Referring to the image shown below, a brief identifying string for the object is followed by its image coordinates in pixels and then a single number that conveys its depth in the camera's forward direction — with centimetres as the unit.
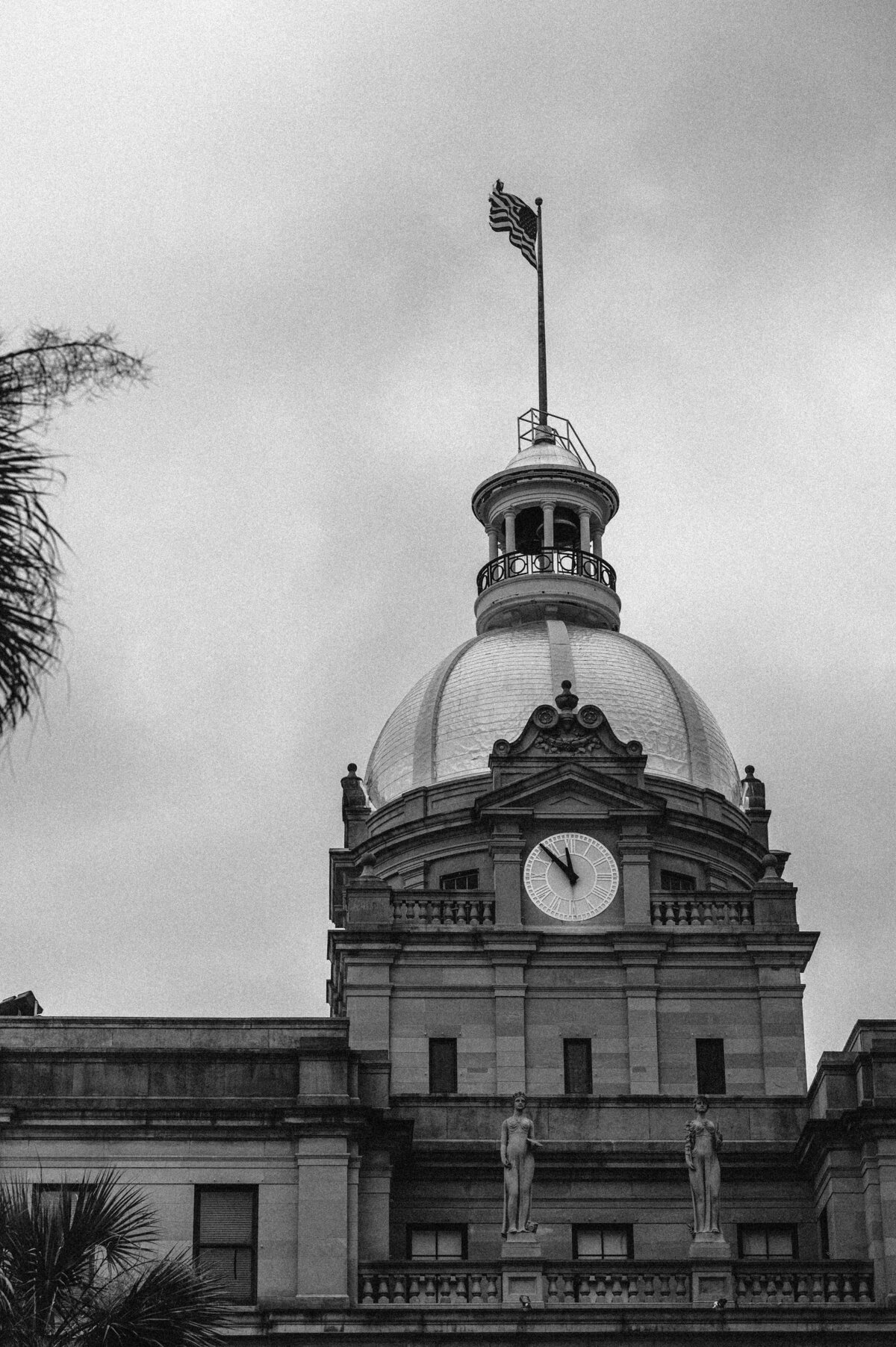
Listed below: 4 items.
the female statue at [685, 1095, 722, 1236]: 5816
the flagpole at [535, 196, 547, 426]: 8875
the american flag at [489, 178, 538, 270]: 9319
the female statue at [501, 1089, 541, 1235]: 5772
